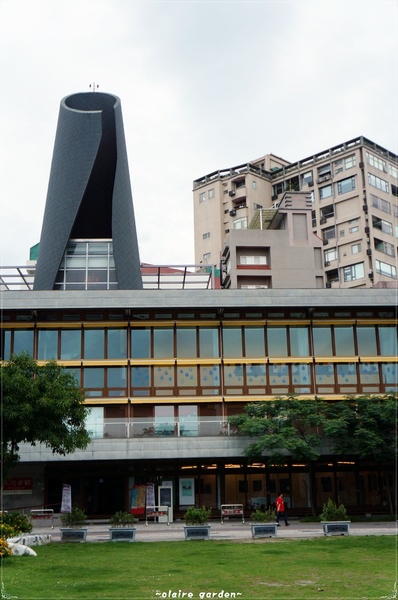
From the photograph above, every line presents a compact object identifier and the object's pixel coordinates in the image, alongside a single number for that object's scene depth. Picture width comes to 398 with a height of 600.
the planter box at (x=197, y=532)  23.42
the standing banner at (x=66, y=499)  32.69
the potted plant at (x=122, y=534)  23.30
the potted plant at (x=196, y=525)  23.46
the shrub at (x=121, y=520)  24.81
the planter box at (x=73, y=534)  23.59
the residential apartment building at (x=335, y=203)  75.81
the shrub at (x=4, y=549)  18.25
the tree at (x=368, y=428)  30.97
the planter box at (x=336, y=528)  23.95
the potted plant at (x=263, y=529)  23.56
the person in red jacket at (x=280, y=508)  28.47
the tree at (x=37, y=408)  23.59
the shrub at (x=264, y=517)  24.81
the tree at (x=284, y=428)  31.09
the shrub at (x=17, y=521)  22.69
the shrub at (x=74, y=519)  25.20
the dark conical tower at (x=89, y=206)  46.72
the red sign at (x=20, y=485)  34.47
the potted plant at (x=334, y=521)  23.95
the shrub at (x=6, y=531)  20.56
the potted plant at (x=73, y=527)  23.61
